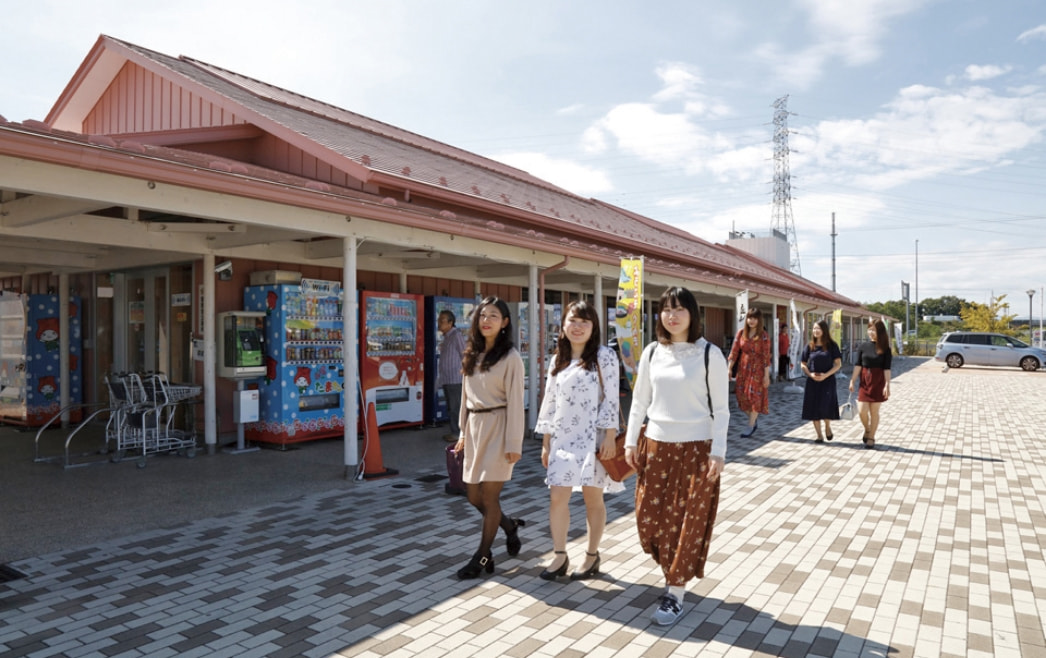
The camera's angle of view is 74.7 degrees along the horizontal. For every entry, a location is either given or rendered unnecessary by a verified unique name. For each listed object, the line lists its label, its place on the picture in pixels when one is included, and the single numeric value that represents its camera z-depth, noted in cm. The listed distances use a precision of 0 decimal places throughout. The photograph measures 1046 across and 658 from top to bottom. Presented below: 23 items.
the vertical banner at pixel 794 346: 1856
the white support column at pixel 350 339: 688
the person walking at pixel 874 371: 877
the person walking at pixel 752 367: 996
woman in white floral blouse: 413
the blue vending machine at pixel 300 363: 874
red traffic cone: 715
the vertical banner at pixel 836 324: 2034
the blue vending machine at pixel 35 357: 1040
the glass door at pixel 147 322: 961
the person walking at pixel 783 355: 2140
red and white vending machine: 948
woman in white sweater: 368
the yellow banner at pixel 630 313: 901
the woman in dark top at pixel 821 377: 927
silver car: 2696
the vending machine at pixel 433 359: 1067
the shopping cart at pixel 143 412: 791
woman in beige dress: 423
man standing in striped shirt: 877
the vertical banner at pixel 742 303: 1402
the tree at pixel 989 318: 4116
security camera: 871
